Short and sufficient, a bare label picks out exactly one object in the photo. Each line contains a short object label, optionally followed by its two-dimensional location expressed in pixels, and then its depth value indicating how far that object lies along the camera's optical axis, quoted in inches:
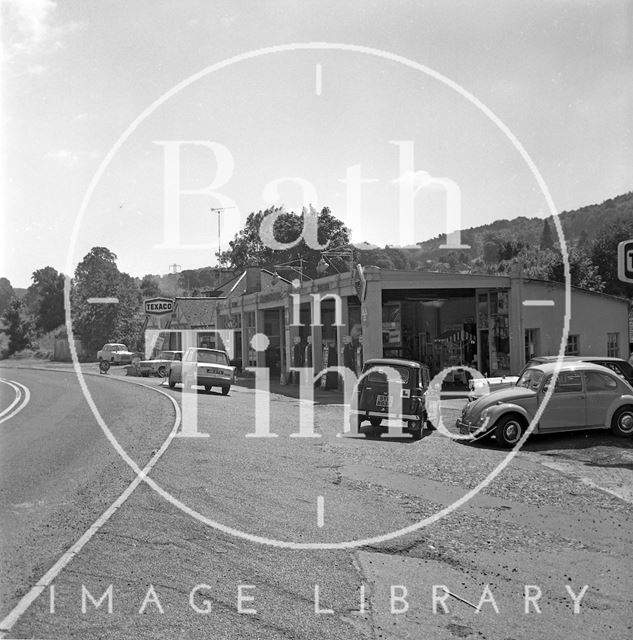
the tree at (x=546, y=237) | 5265.3
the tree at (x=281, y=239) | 3432.6
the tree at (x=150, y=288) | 5054.1
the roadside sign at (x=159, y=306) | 2645.2
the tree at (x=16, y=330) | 3907.5
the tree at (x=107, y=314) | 3267.7
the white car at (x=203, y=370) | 1156.5
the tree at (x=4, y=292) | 7199.8
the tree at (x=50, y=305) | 4005.9
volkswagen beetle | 585.6
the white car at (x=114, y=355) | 2486.8
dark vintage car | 652.1
